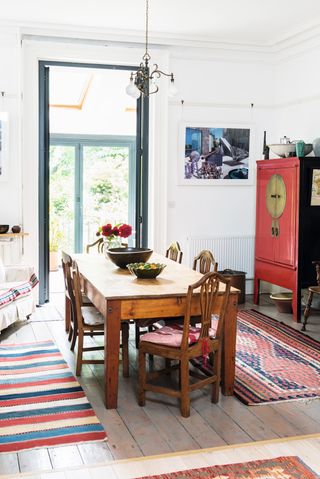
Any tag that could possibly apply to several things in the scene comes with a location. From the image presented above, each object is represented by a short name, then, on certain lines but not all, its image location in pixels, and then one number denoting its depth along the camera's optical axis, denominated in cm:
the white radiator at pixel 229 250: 732
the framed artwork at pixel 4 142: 653
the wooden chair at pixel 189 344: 368
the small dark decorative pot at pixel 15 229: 648
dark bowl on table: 478
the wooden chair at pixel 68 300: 473
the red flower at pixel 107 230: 527
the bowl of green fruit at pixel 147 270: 434
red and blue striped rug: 335
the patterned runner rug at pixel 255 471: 292
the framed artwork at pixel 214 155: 721
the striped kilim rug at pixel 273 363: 411
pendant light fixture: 480
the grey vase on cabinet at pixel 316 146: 635
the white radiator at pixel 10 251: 659
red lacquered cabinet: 617
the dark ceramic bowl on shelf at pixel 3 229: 640
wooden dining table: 374
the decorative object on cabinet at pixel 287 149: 639
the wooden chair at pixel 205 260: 471
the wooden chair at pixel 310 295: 571
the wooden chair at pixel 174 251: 548
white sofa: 550
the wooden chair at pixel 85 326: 435
